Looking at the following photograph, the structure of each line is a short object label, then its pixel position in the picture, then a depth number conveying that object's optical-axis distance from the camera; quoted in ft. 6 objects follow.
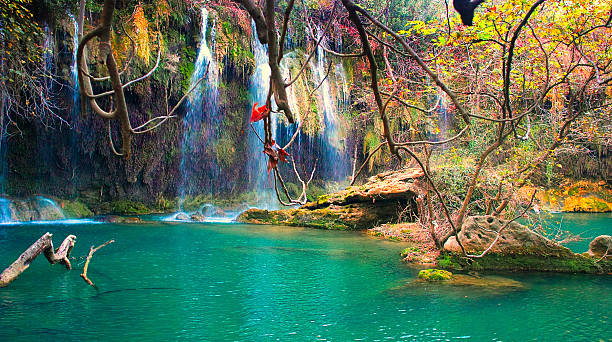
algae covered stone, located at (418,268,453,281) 25.05
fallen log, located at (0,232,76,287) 19.35
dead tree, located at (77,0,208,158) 6.11
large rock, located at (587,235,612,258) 27.48
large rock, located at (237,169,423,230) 42.68
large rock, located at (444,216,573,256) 27.55
